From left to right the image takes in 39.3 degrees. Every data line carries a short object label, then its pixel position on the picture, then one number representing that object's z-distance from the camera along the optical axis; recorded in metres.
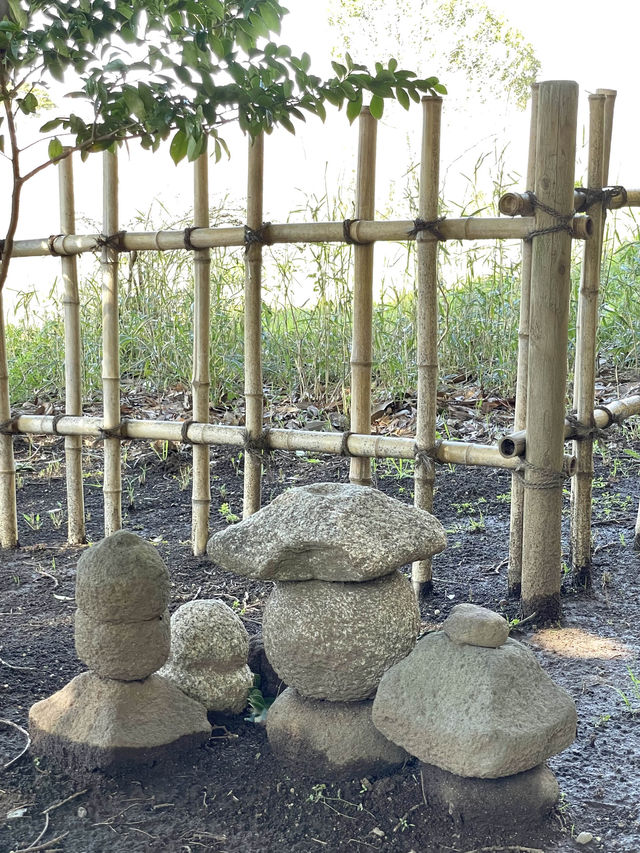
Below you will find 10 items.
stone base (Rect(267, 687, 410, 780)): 2.08
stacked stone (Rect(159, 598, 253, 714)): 2.31
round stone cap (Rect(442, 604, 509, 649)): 1.98
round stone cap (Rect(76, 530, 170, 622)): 2.11
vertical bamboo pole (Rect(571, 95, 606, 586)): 3.09
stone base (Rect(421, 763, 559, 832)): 1.88
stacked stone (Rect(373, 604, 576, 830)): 1.84
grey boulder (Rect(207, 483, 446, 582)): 2.13
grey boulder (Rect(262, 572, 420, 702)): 2.10
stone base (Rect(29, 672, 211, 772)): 2.10
